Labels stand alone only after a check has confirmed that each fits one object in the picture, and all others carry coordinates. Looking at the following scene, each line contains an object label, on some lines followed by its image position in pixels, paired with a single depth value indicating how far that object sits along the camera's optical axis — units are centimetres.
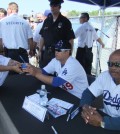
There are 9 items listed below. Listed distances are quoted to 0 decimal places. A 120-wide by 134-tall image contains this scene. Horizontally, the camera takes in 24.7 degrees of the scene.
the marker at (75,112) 171
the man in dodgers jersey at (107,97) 156
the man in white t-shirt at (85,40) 537
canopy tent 523
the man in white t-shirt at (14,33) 407
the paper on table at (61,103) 185
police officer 367
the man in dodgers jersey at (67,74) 236
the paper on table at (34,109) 163
